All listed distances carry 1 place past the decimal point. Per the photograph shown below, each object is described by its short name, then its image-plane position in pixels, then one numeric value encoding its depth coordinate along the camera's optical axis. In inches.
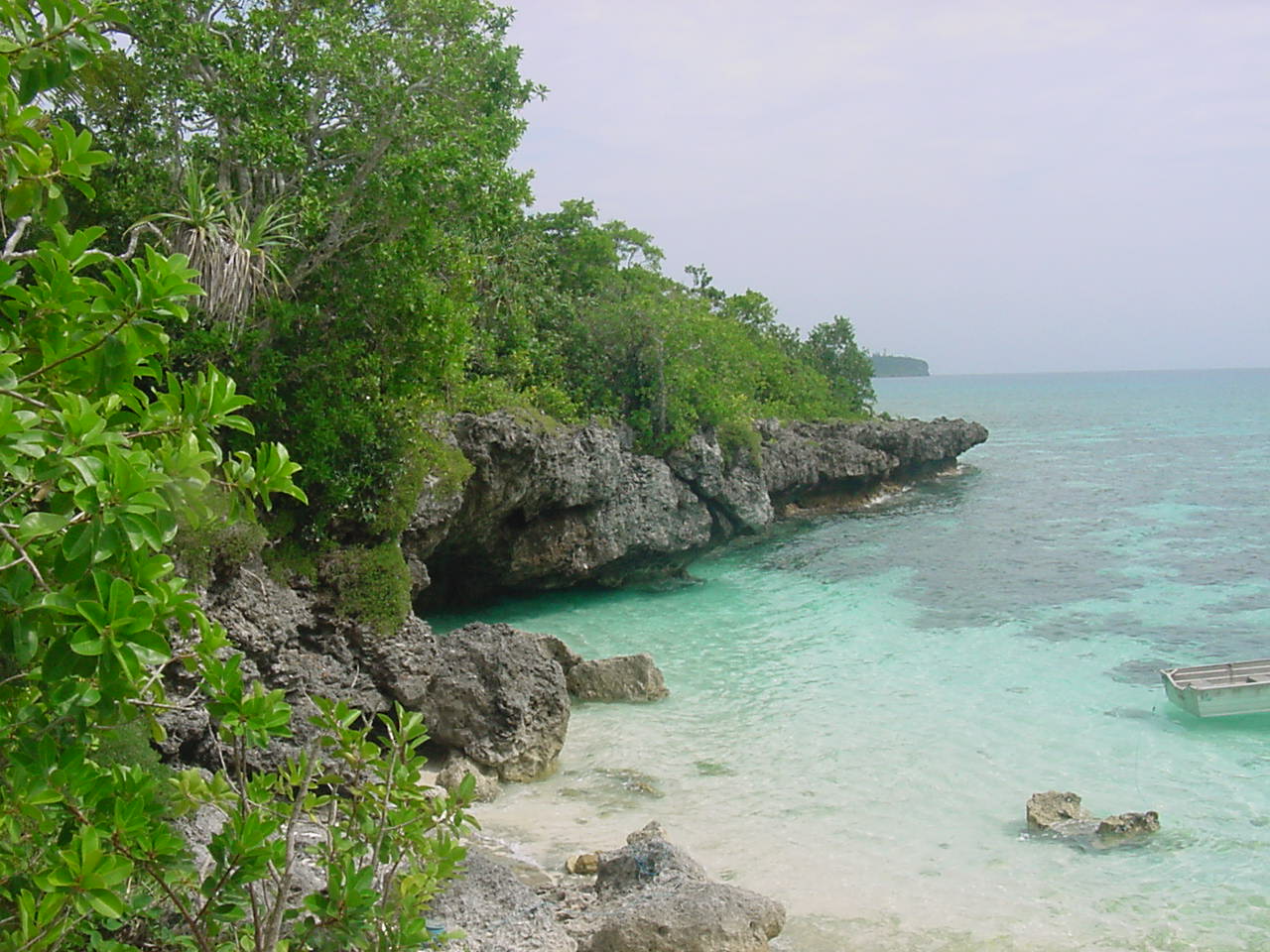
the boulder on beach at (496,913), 245.1
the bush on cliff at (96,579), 94.6
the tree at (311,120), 398.6
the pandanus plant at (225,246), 358.9
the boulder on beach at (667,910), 244.5
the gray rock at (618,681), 494.9
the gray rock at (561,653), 514.9
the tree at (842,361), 1585.9
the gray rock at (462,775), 377.4
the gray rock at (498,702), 403.5
